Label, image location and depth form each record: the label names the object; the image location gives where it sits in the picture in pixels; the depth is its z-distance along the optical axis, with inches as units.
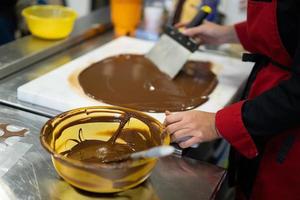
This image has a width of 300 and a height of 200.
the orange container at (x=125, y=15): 53.9
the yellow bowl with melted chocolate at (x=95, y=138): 23.2
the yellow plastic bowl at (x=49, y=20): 46.9
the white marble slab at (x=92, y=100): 35.0
